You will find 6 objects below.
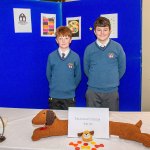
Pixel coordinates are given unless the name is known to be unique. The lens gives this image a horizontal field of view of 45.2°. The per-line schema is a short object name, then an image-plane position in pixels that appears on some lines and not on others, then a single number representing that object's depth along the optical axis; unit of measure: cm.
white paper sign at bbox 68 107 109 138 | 85
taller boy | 157
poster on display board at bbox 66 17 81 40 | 180
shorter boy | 161
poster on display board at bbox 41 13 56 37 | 179
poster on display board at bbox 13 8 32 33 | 172
